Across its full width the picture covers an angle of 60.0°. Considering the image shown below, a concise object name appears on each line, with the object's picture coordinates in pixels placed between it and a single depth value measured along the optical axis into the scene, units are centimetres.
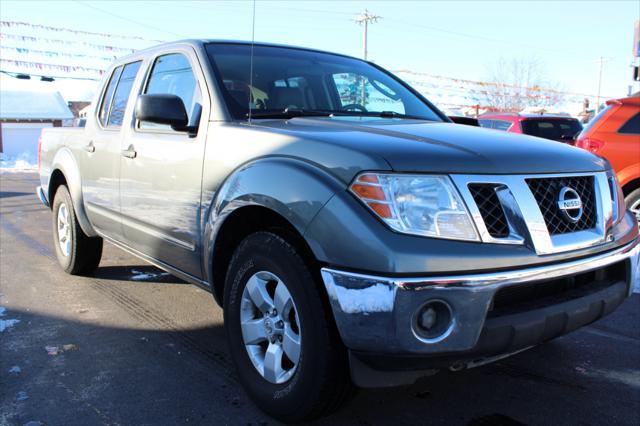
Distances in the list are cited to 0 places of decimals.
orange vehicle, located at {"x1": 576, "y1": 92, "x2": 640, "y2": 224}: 617
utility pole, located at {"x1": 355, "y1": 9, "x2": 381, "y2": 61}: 3660
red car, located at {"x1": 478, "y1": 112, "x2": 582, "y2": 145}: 1023
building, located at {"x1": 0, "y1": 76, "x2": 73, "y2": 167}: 3071
